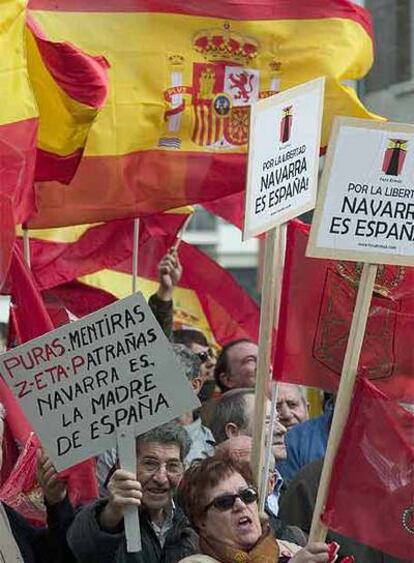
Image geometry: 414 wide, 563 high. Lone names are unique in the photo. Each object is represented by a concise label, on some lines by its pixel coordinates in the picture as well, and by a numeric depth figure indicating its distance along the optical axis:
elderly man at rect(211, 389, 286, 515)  11.31
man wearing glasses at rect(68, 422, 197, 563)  8.87
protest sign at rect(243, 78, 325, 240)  10.25
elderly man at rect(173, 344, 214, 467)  11.48
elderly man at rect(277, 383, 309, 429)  13.01
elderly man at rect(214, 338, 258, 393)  13.53
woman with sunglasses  8.91
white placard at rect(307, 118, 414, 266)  9.99
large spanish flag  12.68
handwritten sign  9.07
